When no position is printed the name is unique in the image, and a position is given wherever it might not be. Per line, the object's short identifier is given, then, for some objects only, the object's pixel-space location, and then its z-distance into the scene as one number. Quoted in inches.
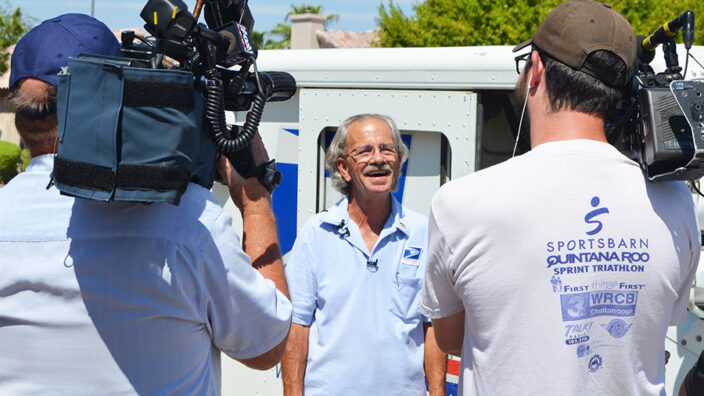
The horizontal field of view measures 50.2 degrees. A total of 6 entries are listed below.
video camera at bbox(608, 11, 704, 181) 69.6
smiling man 117.6
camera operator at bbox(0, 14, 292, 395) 65.5
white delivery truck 138.7
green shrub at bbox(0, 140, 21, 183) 768.9
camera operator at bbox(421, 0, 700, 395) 69.3
